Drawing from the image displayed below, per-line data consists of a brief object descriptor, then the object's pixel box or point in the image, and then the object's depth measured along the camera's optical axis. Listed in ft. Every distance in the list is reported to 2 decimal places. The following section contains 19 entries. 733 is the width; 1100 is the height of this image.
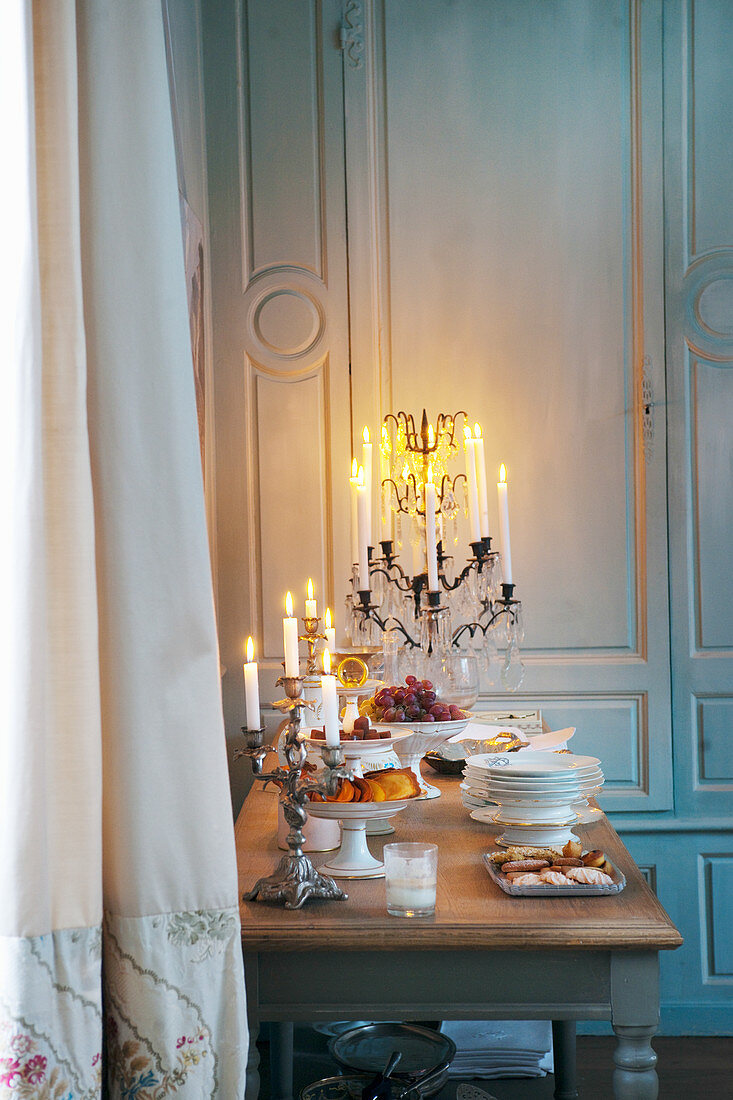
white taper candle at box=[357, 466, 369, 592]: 7.90
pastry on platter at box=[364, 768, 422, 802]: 5.36
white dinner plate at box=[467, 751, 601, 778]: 5.86
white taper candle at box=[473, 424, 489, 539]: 8.73
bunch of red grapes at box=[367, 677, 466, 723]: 6.72
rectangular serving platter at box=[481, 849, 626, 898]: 5.06
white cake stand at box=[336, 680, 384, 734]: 6.42
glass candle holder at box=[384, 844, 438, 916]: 4.80
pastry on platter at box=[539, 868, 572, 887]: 5.09
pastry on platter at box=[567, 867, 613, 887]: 5.10
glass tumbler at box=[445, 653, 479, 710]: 7.43
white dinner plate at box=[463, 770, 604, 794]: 5.80
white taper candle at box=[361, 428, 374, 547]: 9.53
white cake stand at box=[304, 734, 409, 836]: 5.70
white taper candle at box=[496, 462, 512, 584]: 8.39
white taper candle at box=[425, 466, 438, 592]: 7.36
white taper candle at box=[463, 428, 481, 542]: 8.67
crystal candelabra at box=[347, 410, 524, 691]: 7.66
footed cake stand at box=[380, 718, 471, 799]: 6.63
